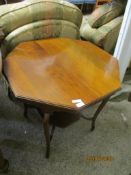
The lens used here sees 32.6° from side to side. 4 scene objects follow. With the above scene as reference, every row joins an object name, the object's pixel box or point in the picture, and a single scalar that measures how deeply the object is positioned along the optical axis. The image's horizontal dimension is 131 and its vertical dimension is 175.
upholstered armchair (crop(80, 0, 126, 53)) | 1.83
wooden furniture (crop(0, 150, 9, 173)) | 1.26
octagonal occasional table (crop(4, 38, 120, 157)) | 1.08
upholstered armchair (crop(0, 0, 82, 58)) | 1.42
